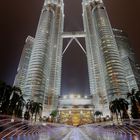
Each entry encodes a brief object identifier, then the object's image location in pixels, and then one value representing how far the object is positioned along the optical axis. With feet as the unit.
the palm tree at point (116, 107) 156.13
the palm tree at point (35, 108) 173.95
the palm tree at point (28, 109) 159.95
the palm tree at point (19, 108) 141.60
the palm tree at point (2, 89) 121.34
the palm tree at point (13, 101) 129.62
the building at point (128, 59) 317.07
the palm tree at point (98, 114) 237.03
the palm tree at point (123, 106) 150.41
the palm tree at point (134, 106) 135.65
